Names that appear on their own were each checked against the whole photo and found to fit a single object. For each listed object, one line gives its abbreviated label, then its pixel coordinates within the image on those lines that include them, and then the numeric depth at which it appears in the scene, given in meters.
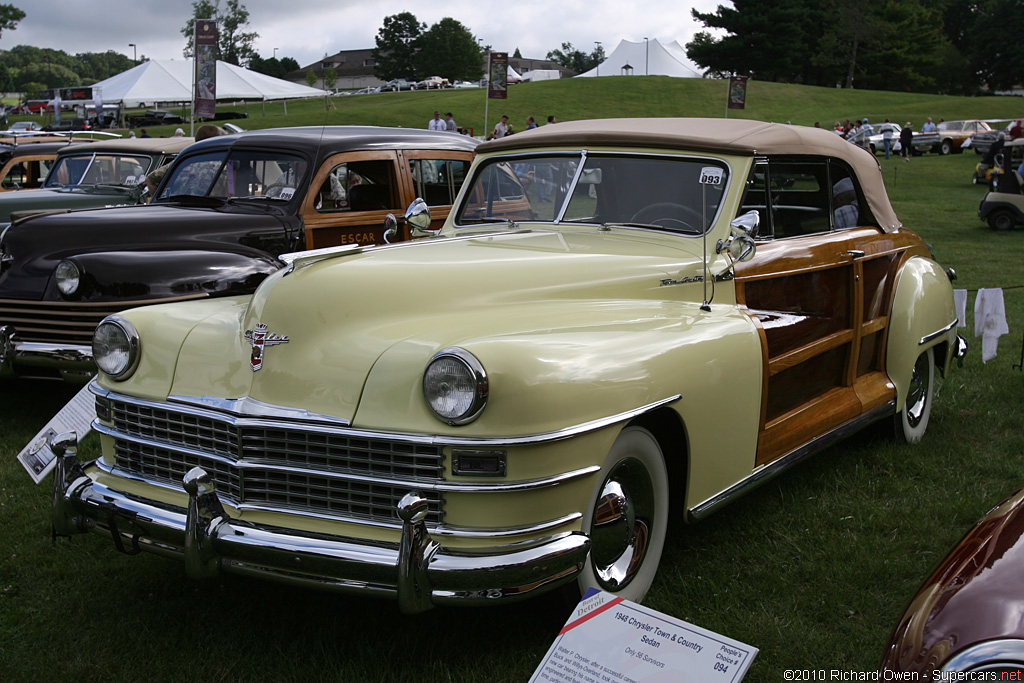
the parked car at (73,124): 33.16
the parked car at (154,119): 43.94
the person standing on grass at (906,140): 31.33
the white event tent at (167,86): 36.78
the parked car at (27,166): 11.08
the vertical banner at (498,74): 19.70
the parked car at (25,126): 33.73
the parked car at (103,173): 8.46
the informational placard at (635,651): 2.12
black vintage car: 5.21
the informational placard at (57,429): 3.46
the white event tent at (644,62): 59.22
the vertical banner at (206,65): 15.24
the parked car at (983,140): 29.36
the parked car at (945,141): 33.31
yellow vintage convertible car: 2.52
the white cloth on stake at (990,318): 5.64
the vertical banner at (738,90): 20.09
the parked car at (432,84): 73.69
